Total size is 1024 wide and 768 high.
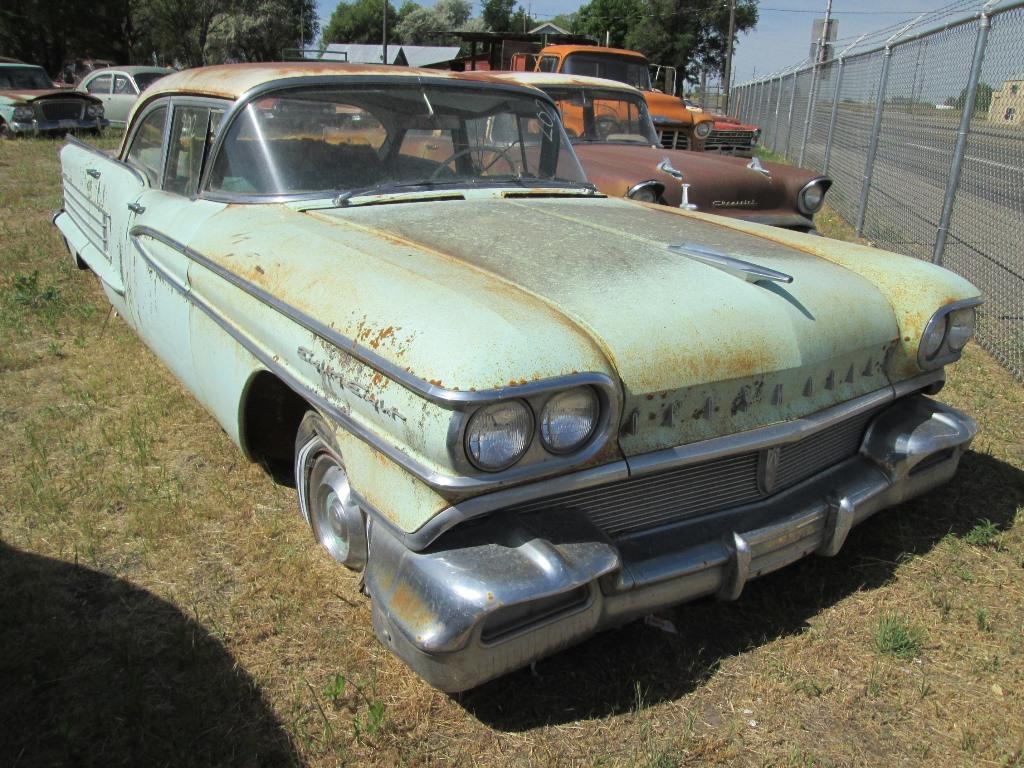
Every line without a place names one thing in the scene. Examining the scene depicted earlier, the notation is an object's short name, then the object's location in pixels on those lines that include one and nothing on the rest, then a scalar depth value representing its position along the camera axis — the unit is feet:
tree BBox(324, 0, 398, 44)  269.03
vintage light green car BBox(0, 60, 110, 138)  43.73
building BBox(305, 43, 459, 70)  142.92
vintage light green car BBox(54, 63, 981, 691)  5.87
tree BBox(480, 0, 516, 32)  220.43
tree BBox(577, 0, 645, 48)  157.38
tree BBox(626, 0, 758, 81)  142.72
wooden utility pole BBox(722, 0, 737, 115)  94.35
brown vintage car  17.65
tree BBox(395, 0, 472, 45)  228.00
